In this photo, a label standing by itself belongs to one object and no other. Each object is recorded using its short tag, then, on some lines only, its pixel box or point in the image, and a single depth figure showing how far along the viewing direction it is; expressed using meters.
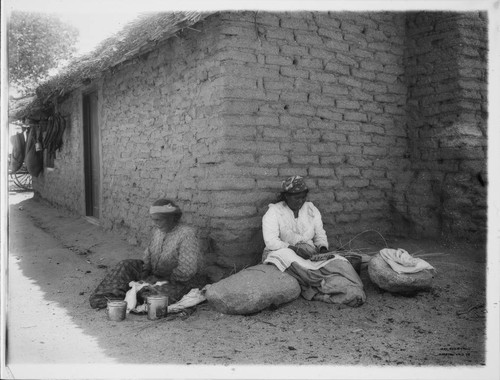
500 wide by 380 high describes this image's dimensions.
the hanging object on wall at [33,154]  11.59
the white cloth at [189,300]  3.98
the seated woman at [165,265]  4.23
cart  16.20
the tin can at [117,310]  3.85
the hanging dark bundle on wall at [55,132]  9.81
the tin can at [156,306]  3.86
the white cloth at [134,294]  4.07
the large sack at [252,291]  3.82
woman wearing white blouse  4.03
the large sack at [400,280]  3.98
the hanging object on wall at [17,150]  12.14
